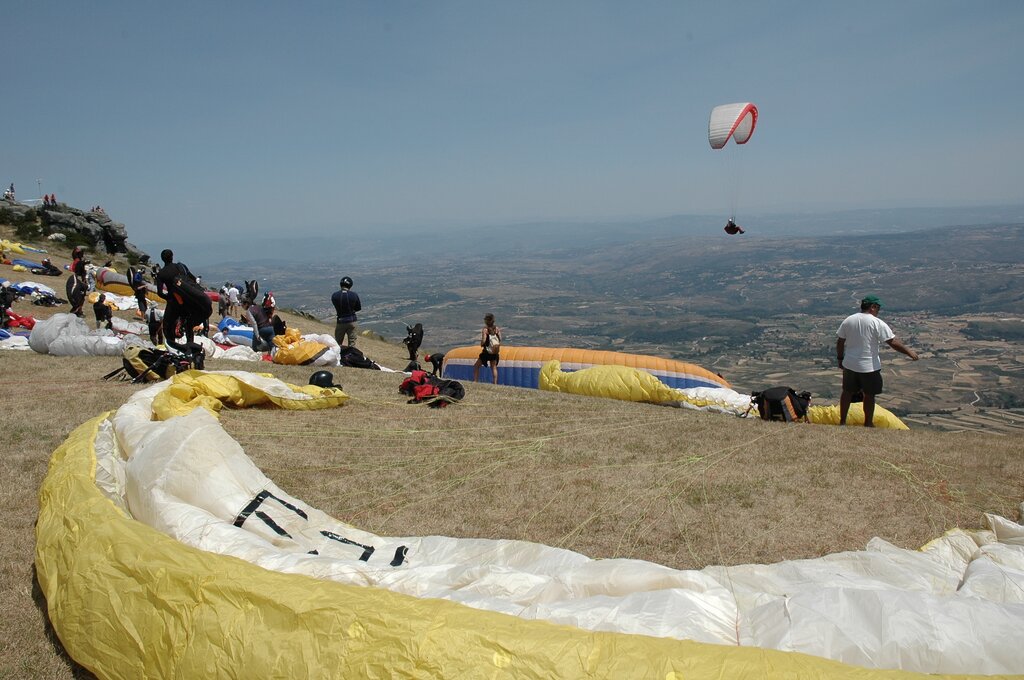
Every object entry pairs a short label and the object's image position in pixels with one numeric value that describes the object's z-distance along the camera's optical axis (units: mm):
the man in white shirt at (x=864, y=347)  8070
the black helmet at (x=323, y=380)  9509
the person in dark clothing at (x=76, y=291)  15941
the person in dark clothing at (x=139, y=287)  16578
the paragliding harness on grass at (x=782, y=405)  9906
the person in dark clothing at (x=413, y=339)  13914
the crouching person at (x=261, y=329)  14102
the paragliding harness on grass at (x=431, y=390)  9141
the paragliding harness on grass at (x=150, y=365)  9281
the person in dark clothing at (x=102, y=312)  14836
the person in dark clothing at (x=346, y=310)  13188
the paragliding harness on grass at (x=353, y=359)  13031
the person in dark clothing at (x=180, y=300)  10414
